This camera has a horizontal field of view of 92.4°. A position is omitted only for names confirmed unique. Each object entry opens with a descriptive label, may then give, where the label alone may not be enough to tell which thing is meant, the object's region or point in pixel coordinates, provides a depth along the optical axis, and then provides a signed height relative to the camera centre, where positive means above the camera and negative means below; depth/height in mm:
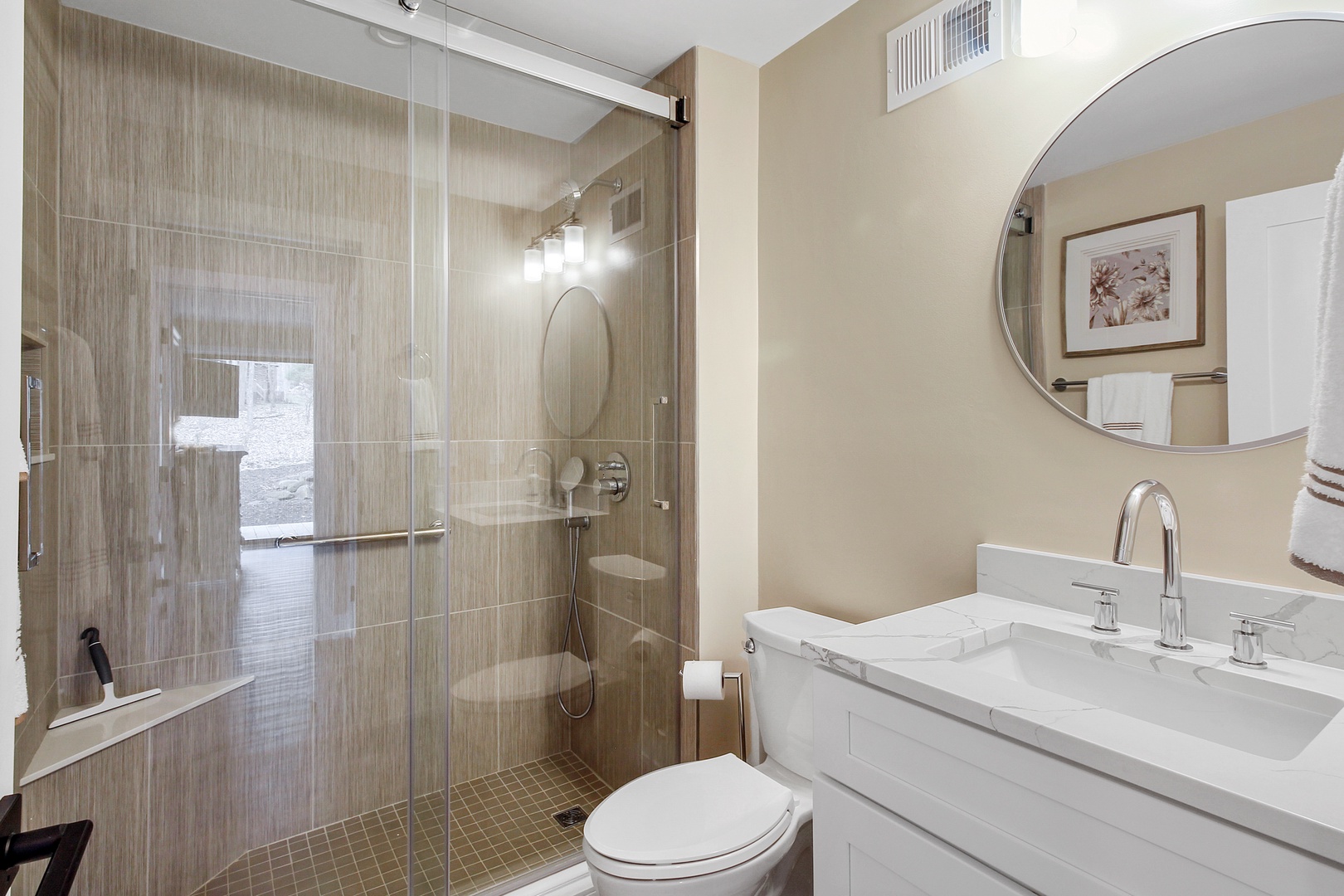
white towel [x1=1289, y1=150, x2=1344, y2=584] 506 +0
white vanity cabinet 674 -475
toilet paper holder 1908 -829
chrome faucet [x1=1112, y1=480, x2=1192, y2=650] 1053 -174
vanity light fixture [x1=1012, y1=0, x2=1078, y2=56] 1257 +824
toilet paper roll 1832 -682
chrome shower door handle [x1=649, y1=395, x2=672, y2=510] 2035 -110
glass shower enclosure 1314 -11
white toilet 1261 -807
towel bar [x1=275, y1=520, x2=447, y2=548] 1488 -225
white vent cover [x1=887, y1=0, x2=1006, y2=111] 1476 +956
